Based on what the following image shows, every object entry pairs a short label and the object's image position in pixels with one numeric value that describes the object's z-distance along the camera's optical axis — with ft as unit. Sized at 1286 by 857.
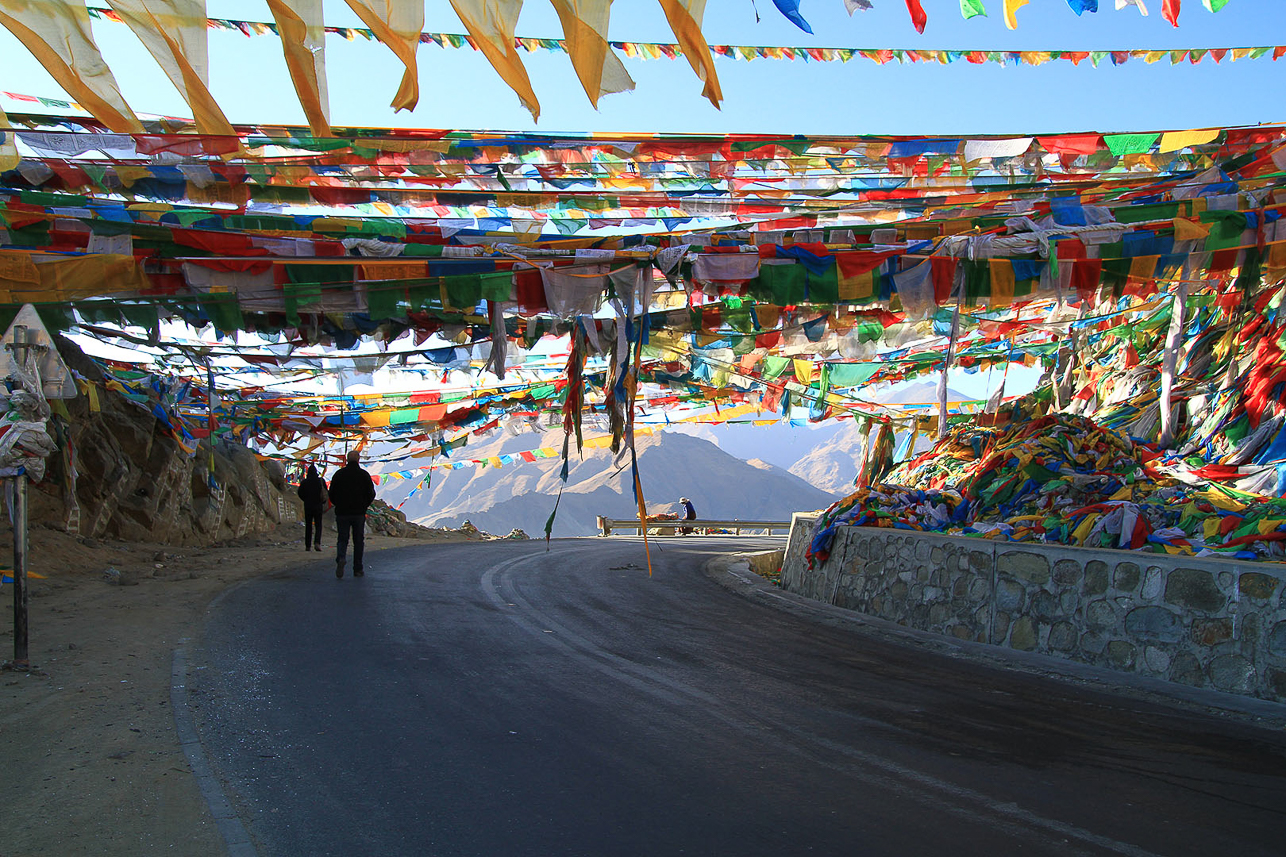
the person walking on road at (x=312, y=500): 59.67
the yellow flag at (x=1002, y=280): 31.30
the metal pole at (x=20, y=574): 20.53
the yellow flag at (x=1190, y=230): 29.68
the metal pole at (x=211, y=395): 52.75
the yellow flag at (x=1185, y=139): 28.81
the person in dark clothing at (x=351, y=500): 40.81
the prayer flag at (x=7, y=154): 21.68
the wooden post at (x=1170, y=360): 39.85
